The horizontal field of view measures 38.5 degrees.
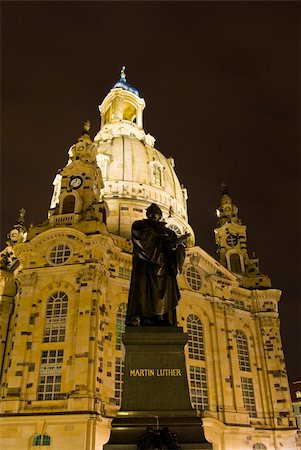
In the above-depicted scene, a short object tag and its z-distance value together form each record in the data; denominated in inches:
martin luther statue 423.8
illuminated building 1143.6
